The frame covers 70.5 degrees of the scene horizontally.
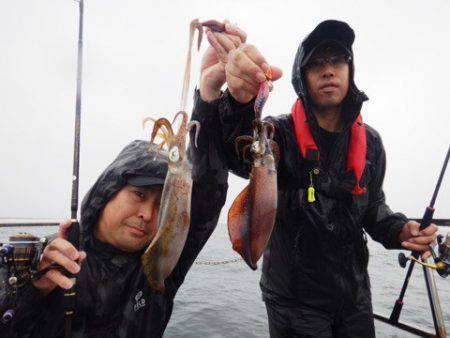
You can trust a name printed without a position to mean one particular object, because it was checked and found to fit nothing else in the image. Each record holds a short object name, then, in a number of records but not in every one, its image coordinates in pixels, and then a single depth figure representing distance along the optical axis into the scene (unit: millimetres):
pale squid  510
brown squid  539
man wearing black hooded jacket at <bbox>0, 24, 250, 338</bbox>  733
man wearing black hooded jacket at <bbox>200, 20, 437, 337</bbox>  964
